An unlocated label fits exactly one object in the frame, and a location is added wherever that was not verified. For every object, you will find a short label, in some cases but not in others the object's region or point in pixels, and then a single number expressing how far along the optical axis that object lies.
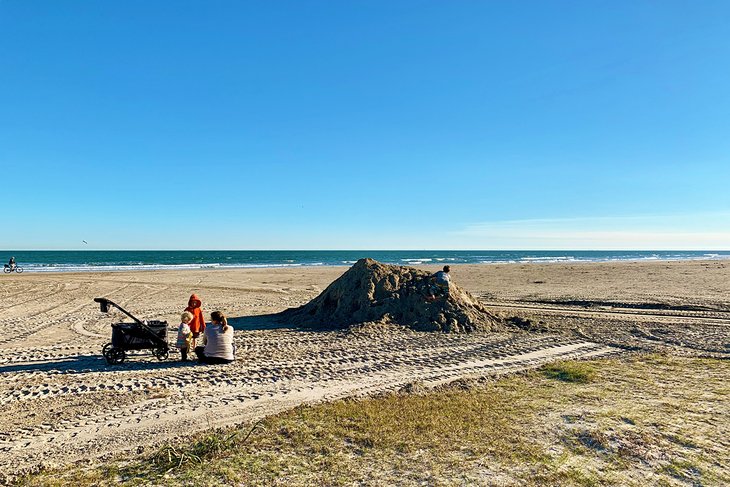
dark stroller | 9.95
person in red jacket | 11.21
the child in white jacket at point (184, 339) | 10.20
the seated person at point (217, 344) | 9.97
